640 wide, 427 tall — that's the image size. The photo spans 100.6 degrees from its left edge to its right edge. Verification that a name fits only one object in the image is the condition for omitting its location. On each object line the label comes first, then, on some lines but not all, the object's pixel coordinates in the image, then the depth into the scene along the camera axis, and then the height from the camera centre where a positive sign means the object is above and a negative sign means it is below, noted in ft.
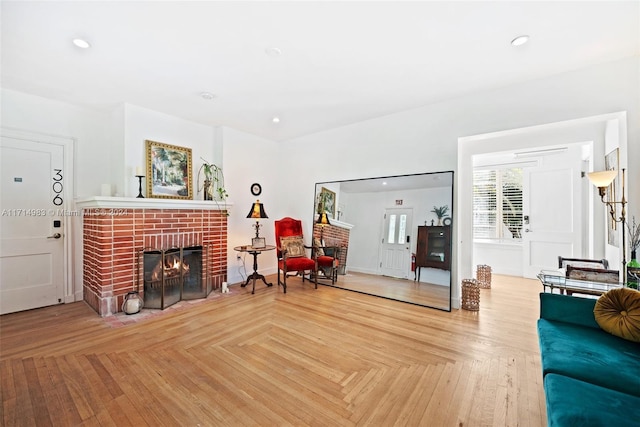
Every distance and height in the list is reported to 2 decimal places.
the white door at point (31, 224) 10.12 -0.46
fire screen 11.20 -2.81
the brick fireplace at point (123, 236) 10.20 -0.99
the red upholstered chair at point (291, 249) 13.48 -1.93
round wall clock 15.78 +1.47
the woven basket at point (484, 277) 14.24 -3.35
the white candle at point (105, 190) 10.95 +0.95
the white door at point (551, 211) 14.74 +0.22
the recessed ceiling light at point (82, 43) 7.22 +4.69
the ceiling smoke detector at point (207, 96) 10.53 +4.76
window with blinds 17.10 +0.75
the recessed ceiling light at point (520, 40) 7.16 +4.78
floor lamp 7.92 +0.91
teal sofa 3.60 -2.65
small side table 13.36 -1.92
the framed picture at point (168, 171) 12.14 +2.00
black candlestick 11.34 +1.19
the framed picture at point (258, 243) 13.96 -1.55
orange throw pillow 5.43 -2.10
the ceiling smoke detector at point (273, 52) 7.67 +4.76
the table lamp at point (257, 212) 13.69 +0.08
